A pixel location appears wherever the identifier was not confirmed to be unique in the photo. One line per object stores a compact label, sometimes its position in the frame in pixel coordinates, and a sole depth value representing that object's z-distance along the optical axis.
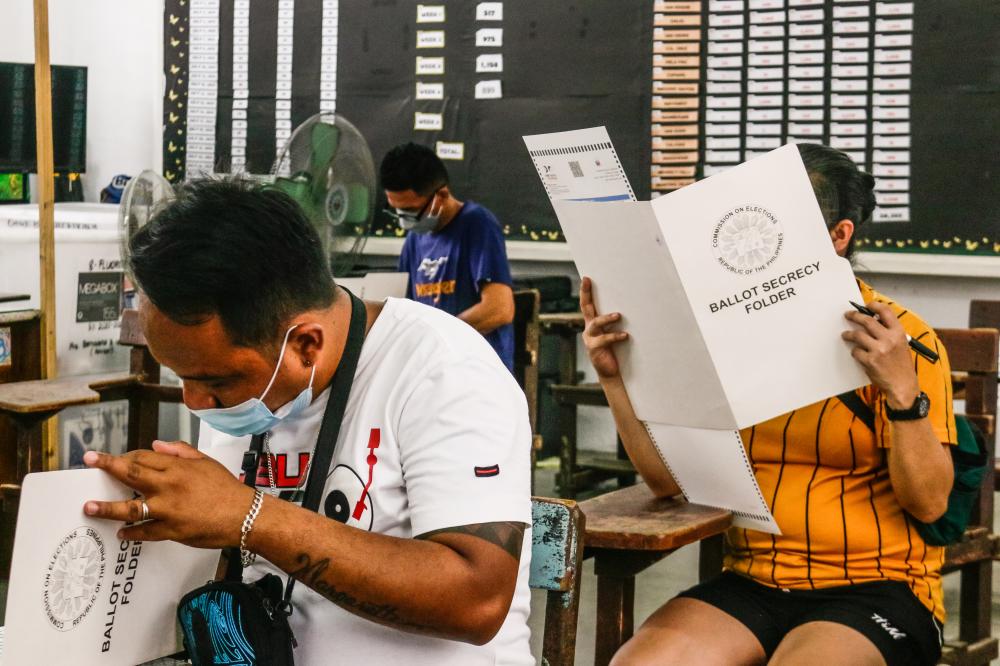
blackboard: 4.33
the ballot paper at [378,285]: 3.95
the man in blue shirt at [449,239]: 3.78
